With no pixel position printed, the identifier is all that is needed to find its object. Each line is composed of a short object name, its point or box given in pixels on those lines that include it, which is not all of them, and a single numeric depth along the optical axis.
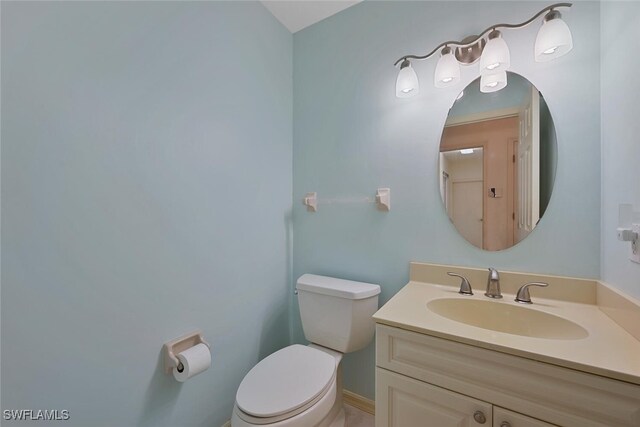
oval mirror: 1.11
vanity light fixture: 0.99
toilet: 0.96
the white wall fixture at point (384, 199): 1.43
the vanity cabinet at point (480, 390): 0.64
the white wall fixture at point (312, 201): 1.71
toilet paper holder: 1.07
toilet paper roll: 1.04
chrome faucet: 1.10
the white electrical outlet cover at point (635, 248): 0.75
